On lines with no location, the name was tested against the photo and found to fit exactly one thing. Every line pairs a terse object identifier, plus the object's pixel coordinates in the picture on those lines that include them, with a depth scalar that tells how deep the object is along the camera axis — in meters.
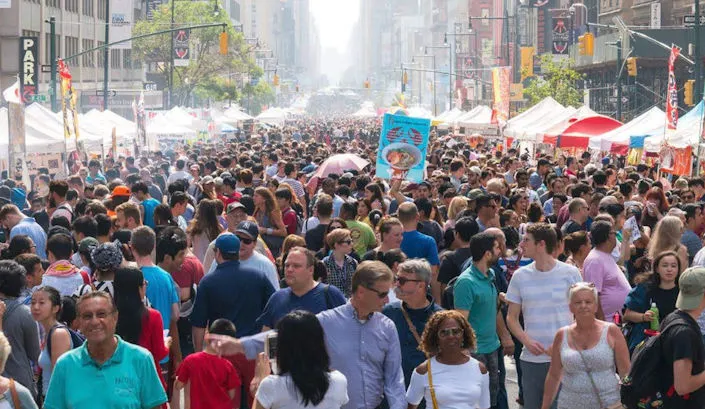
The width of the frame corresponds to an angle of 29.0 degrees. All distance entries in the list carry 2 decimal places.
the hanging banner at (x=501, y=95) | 44.66
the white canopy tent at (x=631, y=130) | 26.80
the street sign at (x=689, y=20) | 33.88
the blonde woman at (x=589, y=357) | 7.13
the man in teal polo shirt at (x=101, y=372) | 5.88
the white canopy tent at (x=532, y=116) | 36.09
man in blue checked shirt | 6.66
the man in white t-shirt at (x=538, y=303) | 8.70
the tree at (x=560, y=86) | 58.12
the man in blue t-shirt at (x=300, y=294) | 7.64
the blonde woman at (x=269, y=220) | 13.68
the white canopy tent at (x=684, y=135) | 22.86
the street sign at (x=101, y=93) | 62.15
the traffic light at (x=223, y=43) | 51.16
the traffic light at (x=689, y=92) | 42.22
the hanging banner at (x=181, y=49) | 65.88
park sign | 44.16
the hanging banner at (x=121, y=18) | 57.57
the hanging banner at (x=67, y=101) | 24.73
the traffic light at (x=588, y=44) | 47.91
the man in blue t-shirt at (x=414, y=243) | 11.45
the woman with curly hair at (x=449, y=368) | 6.51
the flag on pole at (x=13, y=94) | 21.86
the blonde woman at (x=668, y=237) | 10.16
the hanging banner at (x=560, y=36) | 62.75
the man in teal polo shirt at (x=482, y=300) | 8.77
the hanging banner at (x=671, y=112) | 23.81
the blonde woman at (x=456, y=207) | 13.34
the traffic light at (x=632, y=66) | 40.91
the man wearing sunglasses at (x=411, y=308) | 7.48
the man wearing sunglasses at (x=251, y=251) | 9.31
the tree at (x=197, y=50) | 82.98
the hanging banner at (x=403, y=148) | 18.22
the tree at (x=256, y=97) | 111.56
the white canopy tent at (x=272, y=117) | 77.81
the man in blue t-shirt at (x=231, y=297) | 8.73
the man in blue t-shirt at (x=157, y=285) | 8.73
